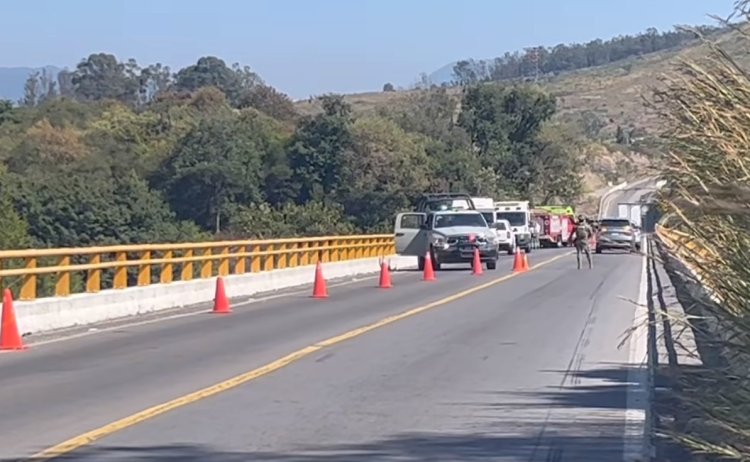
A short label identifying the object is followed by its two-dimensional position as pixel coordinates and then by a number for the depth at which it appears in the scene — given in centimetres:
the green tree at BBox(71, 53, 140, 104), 19612
